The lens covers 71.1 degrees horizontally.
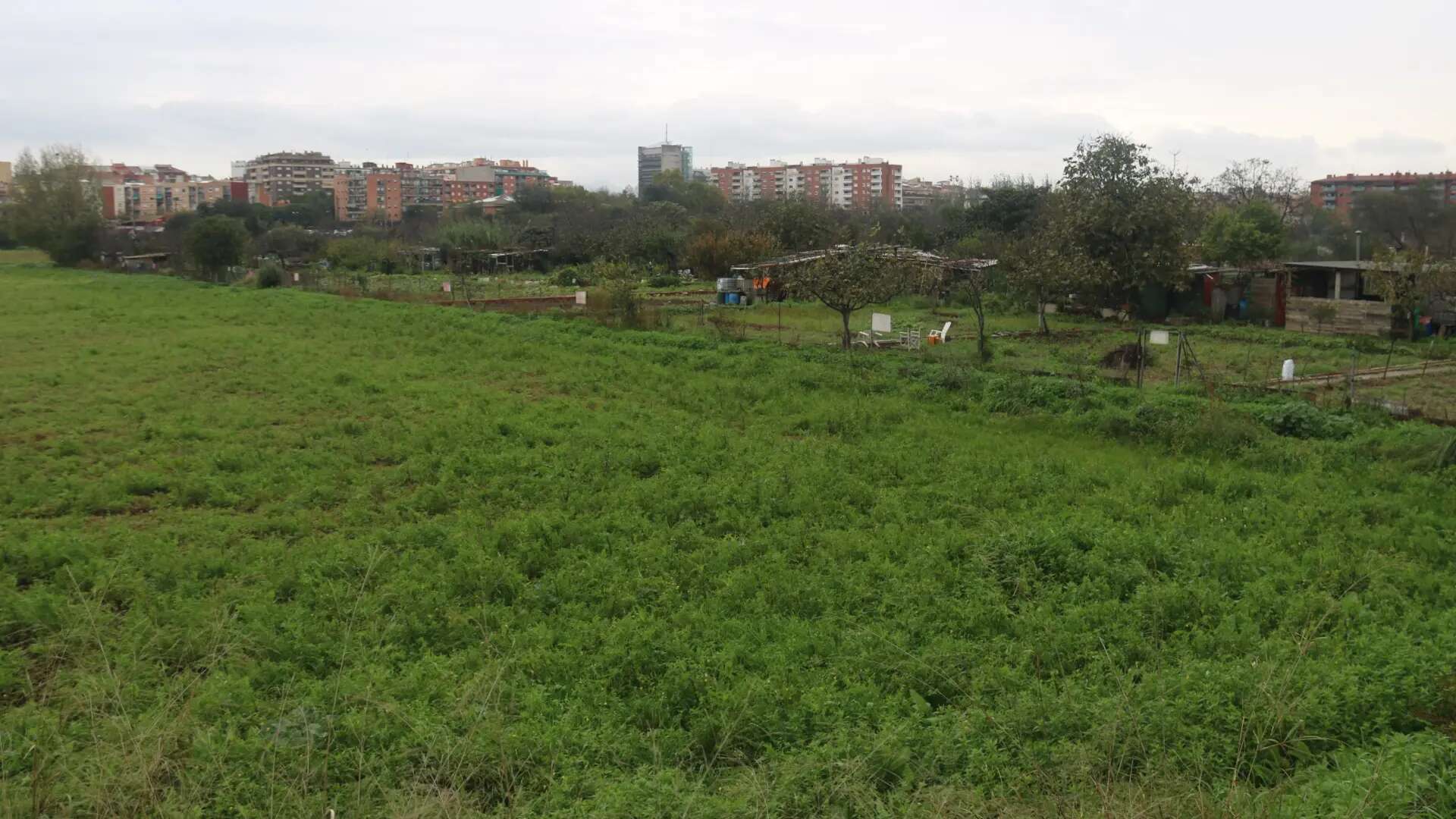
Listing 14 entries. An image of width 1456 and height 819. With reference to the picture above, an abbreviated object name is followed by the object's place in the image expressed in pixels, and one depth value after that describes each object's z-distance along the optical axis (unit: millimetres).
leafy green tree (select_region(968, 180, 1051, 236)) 45625
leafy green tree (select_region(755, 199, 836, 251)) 46000
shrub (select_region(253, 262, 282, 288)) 39125
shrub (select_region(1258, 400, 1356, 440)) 12453
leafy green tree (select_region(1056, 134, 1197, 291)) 27297
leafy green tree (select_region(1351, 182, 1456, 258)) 48344
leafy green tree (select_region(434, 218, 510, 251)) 55969
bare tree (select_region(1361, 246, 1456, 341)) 20859
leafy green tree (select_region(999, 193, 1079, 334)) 27406
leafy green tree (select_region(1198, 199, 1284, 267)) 36031
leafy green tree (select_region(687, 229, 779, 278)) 42406
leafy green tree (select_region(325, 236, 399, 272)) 53156
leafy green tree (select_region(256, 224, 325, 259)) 60500
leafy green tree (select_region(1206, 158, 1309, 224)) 57812
